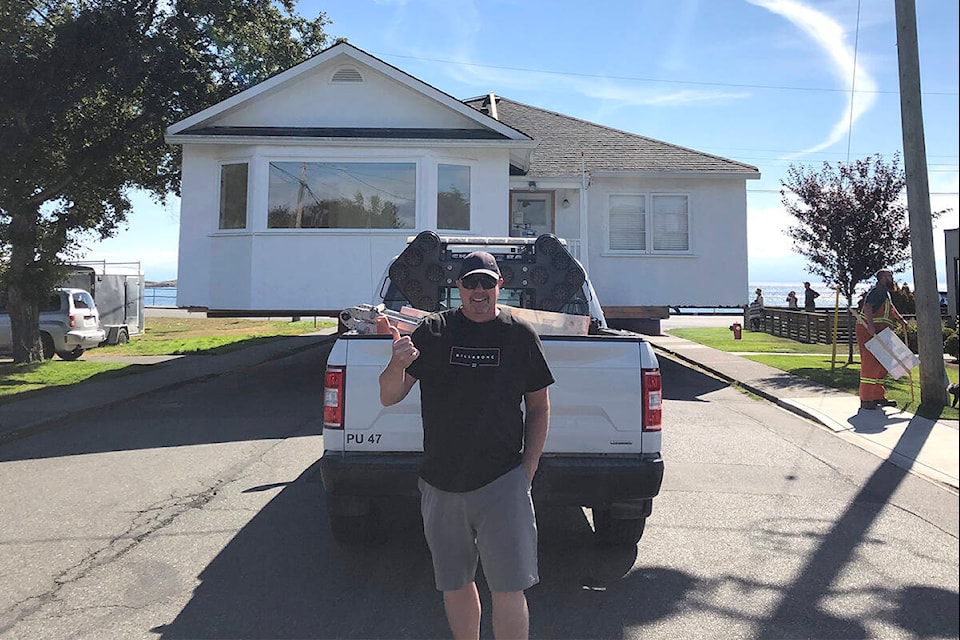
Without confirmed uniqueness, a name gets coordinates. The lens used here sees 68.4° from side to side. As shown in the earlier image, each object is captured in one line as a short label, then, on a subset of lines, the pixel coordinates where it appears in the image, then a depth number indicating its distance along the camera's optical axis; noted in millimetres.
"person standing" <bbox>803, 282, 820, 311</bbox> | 27009
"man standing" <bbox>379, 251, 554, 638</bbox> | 2773
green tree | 13344
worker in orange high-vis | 9477
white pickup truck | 3920
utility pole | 8555
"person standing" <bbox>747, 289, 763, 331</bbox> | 25469
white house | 13047
